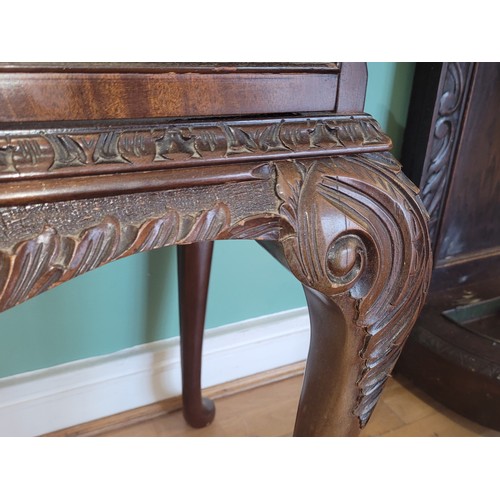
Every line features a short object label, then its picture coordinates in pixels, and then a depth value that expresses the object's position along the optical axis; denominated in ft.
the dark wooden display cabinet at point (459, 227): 2.63
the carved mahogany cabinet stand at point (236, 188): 0.85
